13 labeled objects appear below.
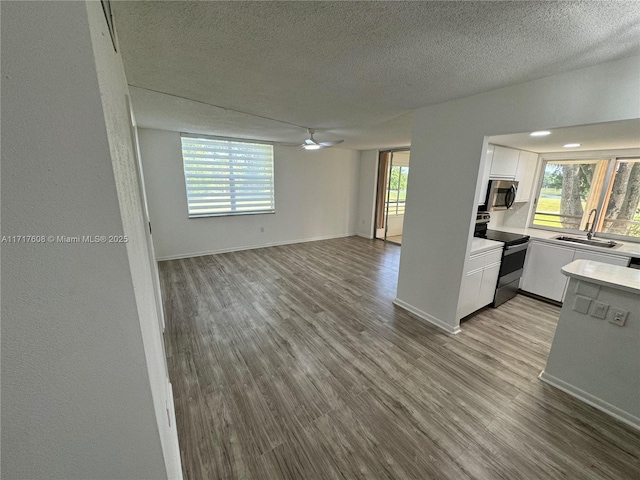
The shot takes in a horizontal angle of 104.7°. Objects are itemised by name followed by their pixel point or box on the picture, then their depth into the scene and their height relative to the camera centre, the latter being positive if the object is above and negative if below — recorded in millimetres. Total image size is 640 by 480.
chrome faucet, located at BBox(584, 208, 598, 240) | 3281 -516
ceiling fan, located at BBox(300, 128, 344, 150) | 3479 +527
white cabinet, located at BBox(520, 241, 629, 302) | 3009 -1040
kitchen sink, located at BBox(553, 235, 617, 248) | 3023 -678
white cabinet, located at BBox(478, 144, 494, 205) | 2732 +216
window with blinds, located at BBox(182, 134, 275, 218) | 4680 +93
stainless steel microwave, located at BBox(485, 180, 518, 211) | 3031 -111
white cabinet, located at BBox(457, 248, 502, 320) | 2625 -1070
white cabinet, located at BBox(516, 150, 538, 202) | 3314 +162
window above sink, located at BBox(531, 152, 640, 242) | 3045 -113
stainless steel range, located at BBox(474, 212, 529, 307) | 3049 -893
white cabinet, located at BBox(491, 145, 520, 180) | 2865 +274
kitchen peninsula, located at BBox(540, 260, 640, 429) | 1692 -1115
